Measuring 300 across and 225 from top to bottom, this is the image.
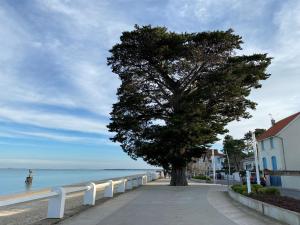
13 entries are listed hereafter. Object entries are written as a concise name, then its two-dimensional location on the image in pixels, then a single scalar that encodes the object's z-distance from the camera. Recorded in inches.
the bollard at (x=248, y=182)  414.5
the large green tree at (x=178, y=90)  729.5
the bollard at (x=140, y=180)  805.7
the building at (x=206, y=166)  2091.0
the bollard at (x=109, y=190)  476.8
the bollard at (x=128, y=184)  665.7
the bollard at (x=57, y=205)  283.3
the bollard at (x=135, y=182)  727.4
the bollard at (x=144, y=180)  890.2
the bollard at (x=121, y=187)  574.7
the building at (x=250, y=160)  1634.5
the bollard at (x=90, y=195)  376.6
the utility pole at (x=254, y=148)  459.0
